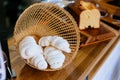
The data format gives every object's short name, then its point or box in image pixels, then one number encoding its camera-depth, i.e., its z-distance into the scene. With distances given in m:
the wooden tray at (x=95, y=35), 0.94
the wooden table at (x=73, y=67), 0.76
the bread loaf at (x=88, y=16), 0.95
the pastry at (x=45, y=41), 0.77
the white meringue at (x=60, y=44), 0.75
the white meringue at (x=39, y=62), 0.71
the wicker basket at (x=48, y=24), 0.77
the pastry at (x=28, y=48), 0.71
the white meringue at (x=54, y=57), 0.72
